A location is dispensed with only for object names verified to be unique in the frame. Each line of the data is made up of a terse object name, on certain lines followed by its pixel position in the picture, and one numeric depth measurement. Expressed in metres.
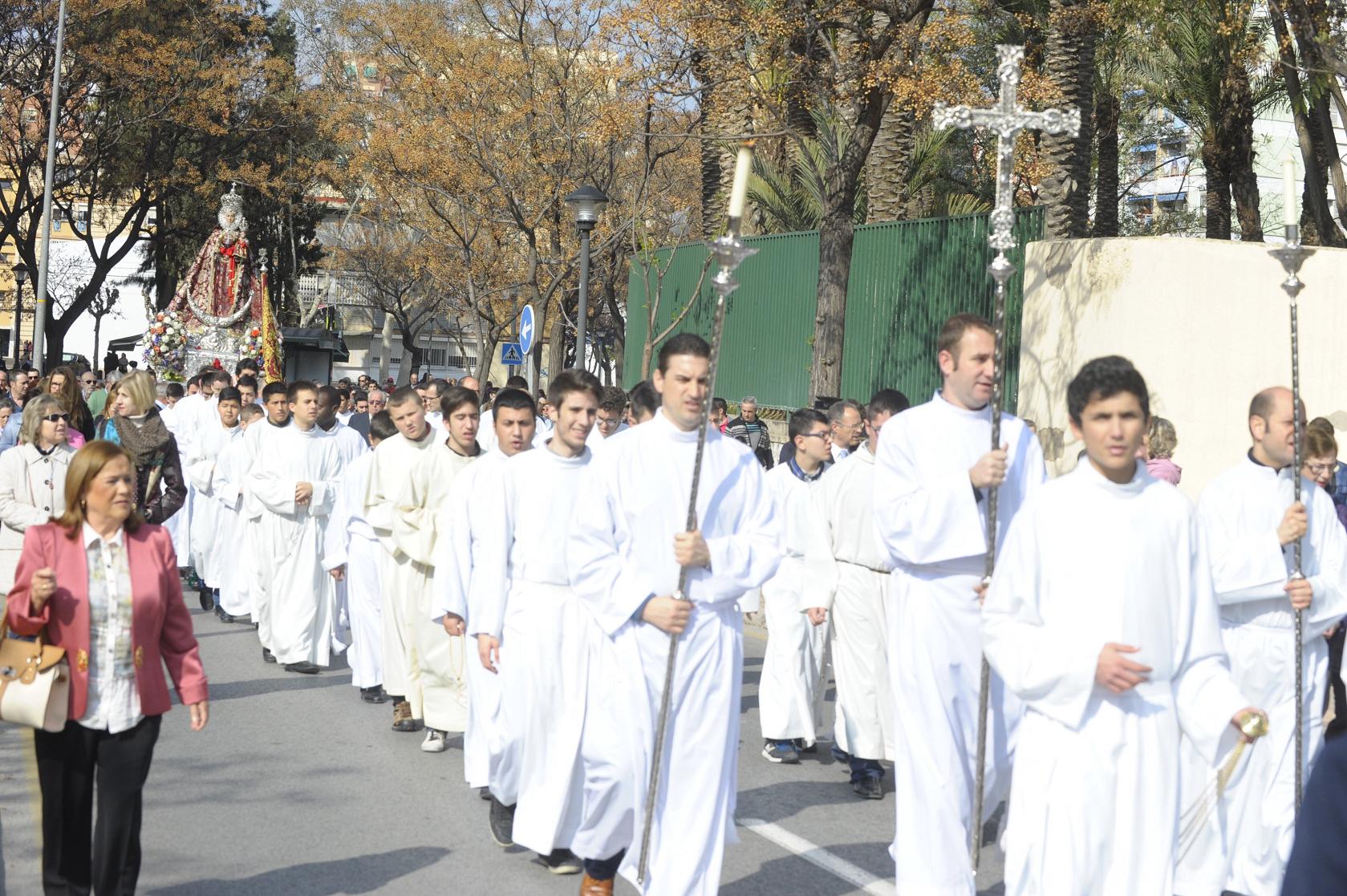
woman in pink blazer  5.25
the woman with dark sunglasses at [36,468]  8.54
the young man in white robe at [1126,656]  4.58
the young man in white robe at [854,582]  8.27
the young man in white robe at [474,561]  7.30
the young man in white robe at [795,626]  8.85
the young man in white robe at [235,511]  12.45
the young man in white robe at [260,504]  11.62
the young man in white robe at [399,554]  9.26
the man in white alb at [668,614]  5.67
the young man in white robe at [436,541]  8.77
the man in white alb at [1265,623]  6.32
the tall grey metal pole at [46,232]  30.36
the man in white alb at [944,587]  5.79
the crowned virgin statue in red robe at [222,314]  31.86
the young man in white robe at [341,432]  11.76
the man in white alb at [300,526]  11.32
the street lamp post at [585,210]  18.12
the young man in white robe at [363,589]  9.84
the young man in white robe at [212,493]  13.83
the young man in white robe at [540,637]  6.45
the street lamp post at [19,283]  39.51
